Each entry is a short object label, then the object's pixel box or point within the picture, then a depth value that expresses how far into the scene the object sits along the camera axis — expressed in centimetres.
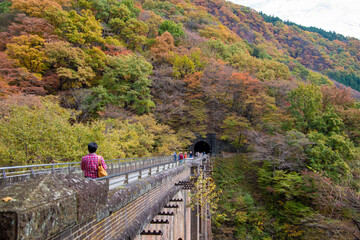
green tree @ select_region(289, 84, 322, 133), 2619
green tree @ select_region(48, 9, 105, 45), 2930
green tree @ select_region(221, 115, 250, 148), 3334
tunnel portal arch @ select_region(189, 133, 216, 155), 3797
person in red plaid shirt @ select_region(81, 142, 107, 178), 470
